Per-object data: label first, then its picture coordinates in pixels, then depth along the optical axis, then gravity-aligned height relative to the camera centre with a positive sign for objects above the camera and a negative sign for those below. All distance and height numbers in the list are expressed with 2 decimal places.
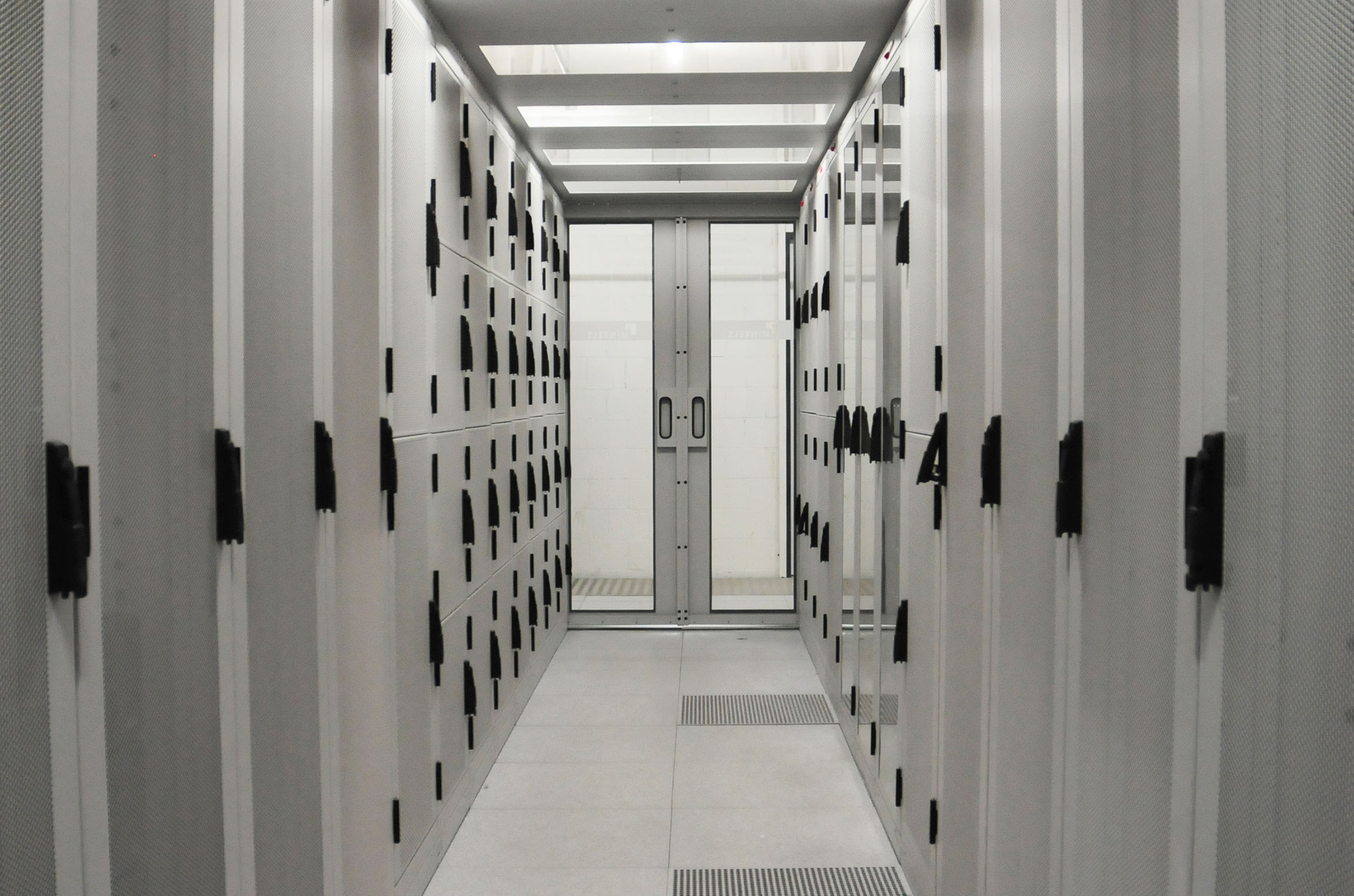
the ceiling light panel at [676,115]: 4.04 +1.39
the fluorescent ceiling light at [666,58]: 3.40 +1.39
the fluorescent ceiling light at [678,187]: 5.36 +1.42
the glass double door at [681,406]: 5.92 +0.08
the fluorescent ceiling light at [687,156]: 4.71 +1.40
